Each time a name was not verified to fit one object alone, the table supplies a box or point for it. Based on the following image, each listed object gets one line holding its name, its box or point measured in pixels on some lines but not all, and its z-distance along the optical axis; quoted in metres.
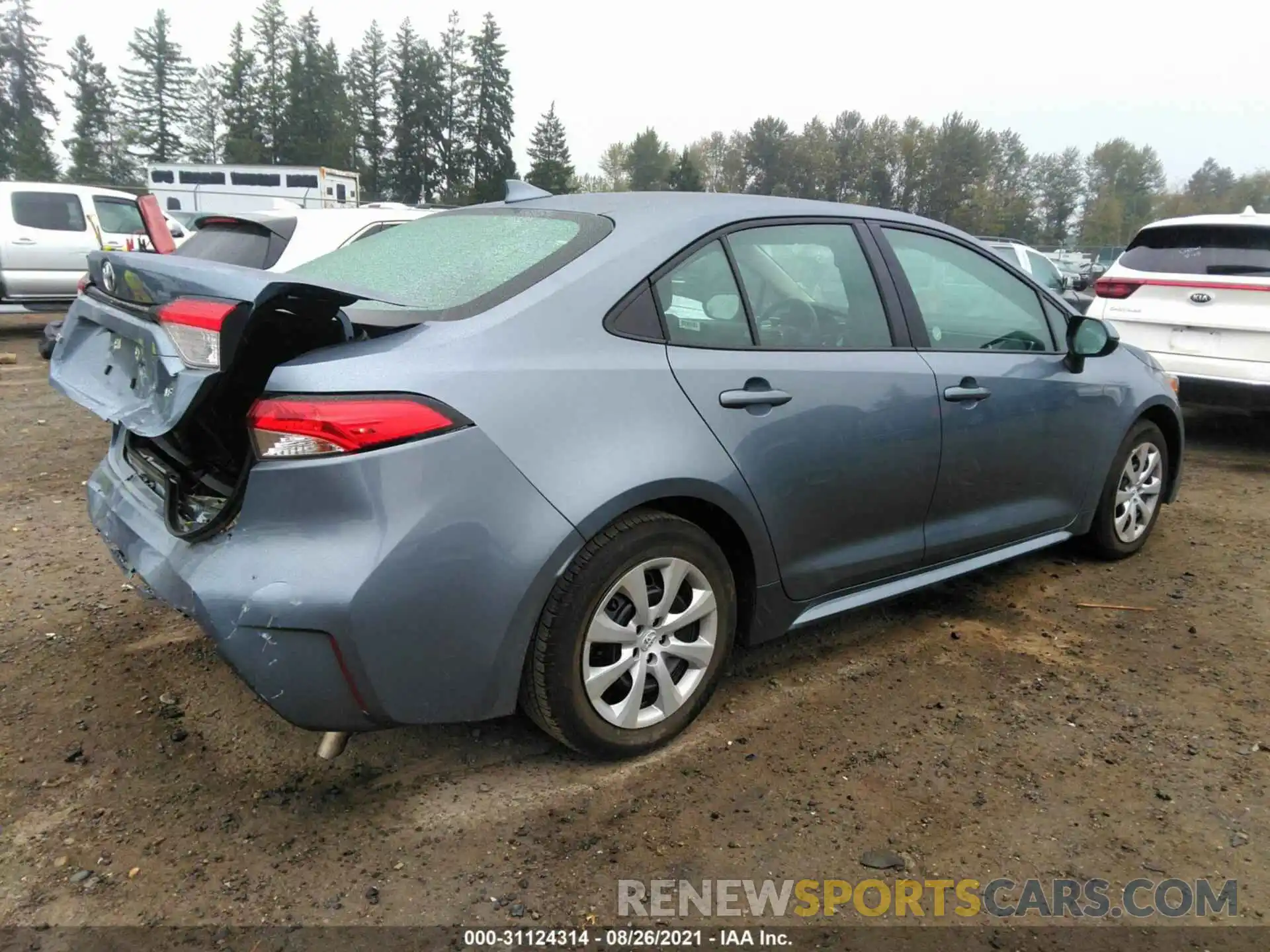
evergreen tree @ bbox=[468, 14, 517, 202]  88.12
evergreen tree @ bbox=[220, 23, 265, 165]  80.44
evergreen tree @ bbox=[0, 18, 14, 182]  72.69
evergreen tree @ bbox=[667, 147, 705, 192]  76.25
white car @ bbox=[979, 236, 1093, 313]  11.23
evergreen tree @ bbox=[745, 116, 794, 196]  95.50
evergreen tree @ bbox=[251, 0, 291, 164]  83.06
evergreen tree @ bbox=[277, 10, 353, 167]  82.81
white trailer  32.66
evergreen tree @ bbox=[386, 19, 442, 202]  88.12
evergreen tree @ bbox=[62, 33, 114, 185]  78.31
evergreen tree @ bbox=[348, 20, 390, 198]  87.75
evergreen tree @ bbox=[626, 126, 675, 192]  104.72
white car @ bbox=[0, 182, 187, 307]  11.55
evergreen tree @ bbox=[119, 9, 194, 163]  81.81
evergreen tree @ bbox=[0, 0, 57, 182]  73.81
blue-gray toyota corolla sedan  2.12
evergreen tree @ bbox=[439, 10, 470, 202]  88.56
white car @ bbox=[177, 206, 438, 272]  6.33
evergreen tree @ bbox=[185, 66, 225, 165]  84.00
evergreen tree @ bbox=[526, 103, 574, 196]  88.75
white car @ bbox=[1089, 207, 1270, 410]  6.20
